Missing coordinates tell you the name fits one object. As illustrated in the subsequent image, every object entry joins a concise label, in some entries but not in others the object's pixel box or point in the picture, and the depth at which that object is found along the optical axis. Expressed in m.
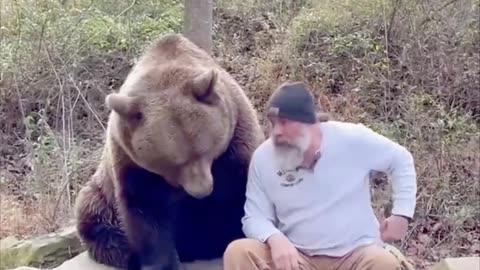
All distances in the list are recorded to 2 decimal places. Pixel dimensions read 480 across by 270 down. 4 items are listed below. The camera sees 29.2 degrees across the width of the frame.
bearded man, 3.89
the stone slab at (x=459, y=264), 5.02
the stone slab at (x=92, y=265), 4.74
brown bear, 4.05
